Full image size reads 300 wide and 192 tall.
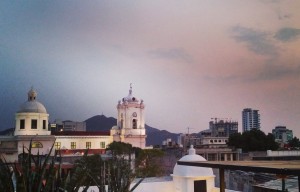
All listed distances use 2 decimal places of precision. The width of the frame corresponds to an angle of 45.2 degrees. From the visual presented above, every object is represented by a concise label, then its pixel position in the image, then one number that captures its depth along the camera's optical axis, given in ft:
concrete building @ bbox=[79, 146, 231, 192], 66.03
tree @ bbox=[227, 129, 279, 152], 193.47
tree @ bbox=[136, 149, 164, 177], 133.49
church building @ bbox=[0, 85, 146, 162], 155.33
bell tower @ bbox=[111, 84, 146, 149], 205.89
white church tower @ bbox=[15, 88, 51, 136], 162.09
